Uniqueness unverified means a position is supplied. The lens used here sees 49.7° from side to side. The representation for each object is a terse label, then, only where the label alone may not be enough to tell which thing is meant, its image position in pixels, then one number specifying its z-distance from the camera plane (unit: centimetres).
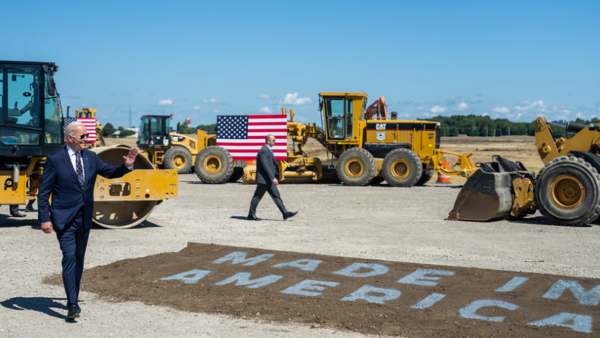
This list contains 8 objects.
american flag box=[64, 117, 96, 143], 3053
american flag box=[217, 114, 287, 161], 2288
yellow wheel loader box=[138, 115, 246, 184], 2317
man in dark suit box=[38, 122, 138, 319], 597
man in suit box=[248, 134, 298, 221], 1275
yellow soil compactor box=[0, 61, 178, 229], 1134
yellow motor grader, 2195
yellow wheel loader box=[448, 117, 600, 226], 1241
